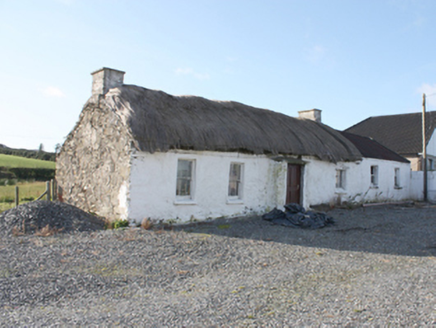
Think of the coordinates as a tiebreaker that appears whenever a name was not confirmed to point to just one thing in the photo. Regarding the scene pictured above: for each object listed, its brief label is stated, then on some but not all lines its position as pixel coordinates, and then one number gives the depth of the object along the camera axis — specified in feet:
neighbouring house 86.28
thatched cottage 33.81
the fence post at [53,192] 45.21
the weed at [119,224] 32.73
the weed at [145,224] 32.43
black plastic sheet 37.83
